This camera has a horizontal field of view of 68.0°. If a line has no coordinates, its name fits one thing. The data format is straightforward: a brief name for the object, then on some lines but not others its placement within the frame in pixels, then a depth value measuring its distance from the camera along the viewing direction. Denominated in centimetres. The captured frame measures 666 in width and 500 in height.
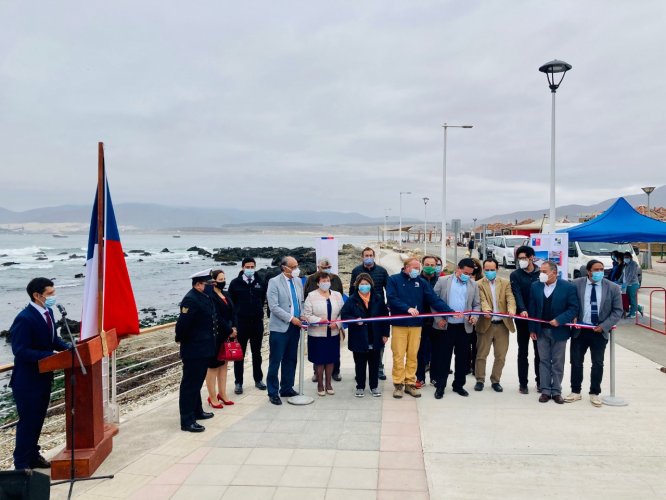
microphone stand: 419
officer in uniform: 541
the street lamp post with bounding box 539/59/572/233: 1203
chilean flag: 484
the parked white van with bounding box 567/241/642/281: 1894
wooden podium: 433
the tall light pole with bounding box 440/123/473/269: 2238
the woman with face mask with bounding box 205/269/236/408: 598
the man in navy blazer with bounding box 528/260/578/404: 620
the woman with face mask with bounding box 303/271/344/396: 658
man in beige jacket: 667
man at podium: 432
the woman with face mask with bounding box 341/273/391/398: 644
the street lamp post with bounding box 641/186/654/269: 2709
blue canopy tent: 1140
